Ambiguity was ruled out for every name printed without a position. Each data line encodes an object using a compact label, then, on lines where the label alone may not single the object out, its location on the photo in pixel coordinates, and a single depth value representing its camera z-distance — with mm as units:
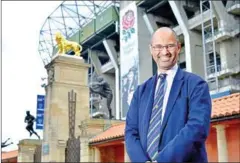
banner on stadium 36406
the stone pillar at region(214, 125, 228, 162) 10553
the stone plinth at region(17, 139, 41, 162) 19312
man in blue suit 2129
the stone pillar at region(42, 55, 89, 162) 16656
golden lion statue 18312
